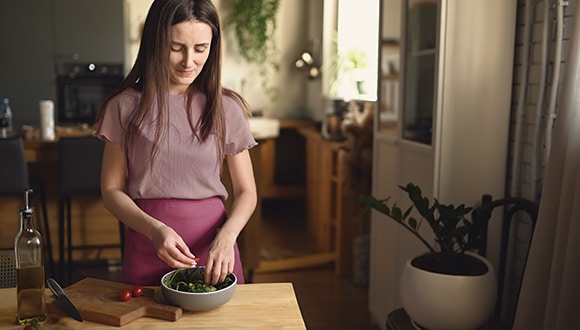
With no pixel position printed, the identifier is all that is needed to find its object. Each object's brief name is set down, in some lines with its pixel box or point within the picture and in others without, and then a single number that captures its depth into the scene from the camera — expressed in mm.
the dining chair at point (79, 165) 3436
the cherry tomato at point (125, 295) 1312
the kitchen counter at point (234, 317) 1228
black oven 5625
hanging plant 5977
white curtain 1656
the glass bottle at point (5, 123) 3745
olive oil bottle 1233
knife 1250
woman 1514
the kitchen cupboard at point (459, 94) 2281
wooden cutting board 1242
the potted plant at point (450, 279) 2021
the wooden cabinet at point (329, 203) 3984
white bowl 1251
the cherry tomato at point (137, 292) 1346
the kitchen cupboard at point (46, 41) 5492
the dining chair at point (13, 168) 3314
